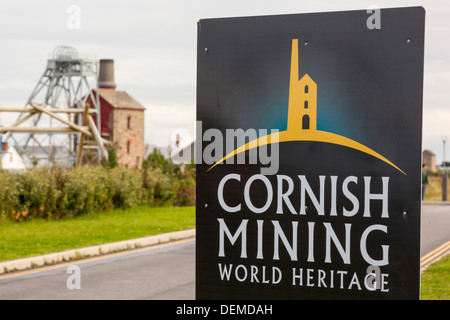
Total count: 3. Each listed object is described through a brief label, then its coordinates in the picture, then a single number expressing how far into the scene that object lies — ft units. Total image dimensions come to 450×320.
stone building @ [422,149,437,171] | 271.22
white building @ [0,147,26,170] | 150.72
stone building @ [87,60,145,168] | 196.24
